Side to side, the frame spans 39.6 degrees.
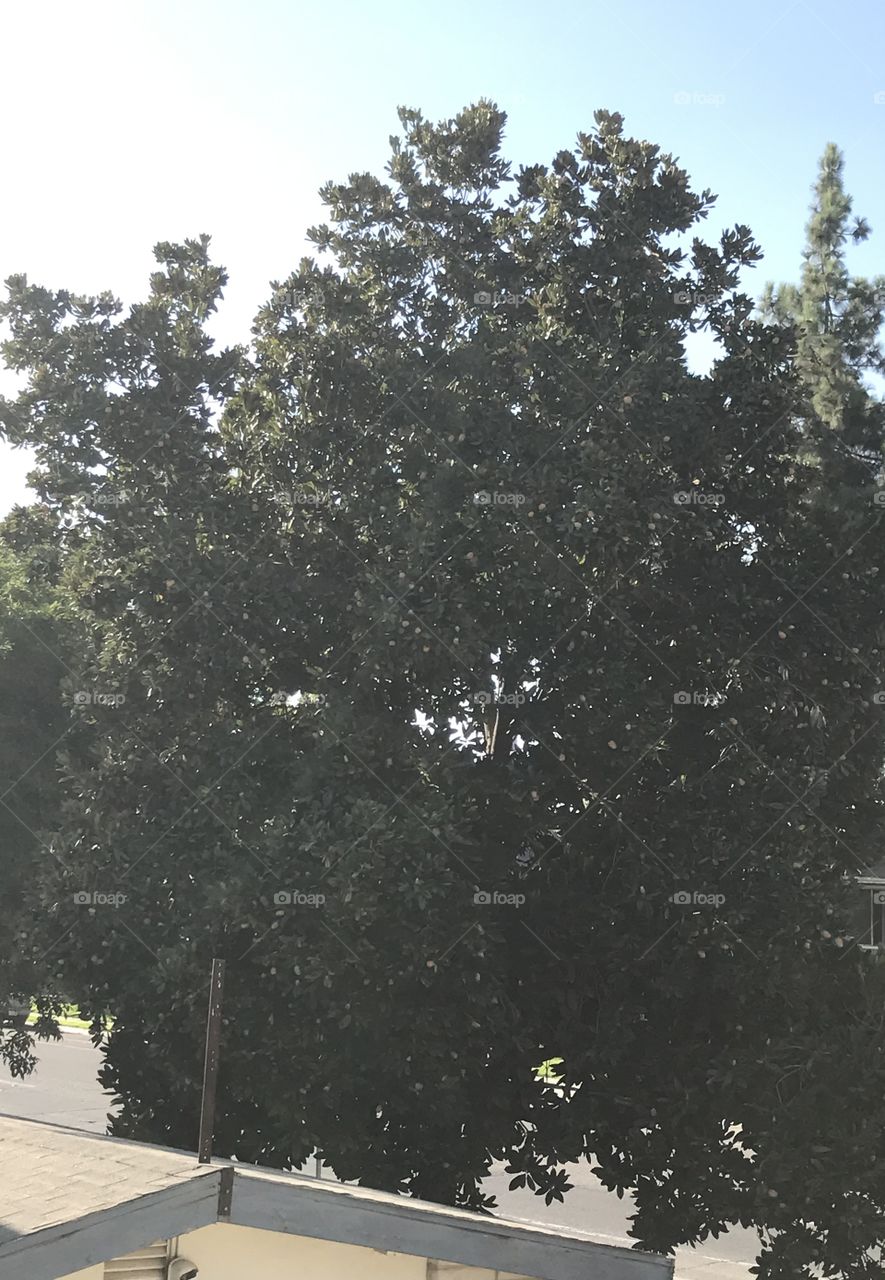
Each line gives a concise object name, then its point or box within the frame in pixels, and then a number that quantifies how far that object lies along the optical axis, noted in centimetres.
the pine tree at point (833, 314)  1656
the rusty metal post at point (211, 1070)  584
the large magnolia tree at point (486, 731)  1024
